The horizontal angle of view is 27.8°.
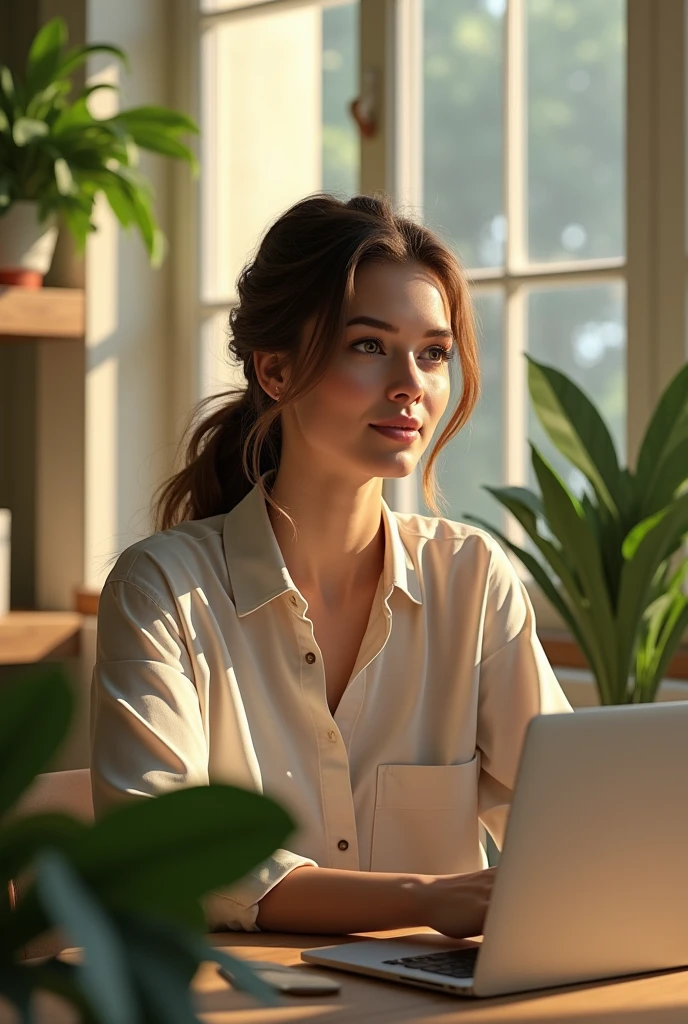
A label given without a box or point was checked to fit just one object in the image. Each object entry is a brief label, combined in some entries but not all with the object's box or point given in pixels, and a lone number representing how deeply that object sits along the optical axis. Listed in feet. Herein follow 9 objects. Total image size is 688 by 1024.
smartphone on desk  3.70
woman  5.47
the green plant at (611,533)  7.34
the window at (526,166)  9.12
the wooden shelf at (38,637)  11.23
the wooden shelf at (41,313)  11.22
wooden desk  3.51
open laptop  3.53
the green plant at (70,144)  10.87
